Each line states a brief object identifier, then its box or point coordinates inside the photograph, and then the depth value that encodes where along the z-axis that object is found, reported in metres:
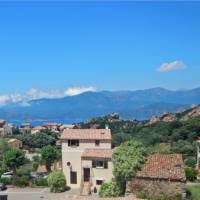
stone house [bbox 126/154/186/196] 30.48
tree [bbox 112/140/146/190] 34.16
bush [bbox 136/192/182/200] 29.65
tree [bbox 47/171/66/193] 45.19
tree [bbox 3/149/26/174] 62.22
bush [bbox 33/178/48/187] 48.97
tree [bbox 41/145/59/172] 64.38
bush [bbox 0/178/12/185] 50.25
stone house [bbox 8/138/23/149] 106.69
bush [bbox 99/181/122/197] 35.41
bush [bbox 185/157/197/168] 55.41
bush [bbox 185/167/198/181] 42.97
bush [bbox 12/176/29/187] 49.25
